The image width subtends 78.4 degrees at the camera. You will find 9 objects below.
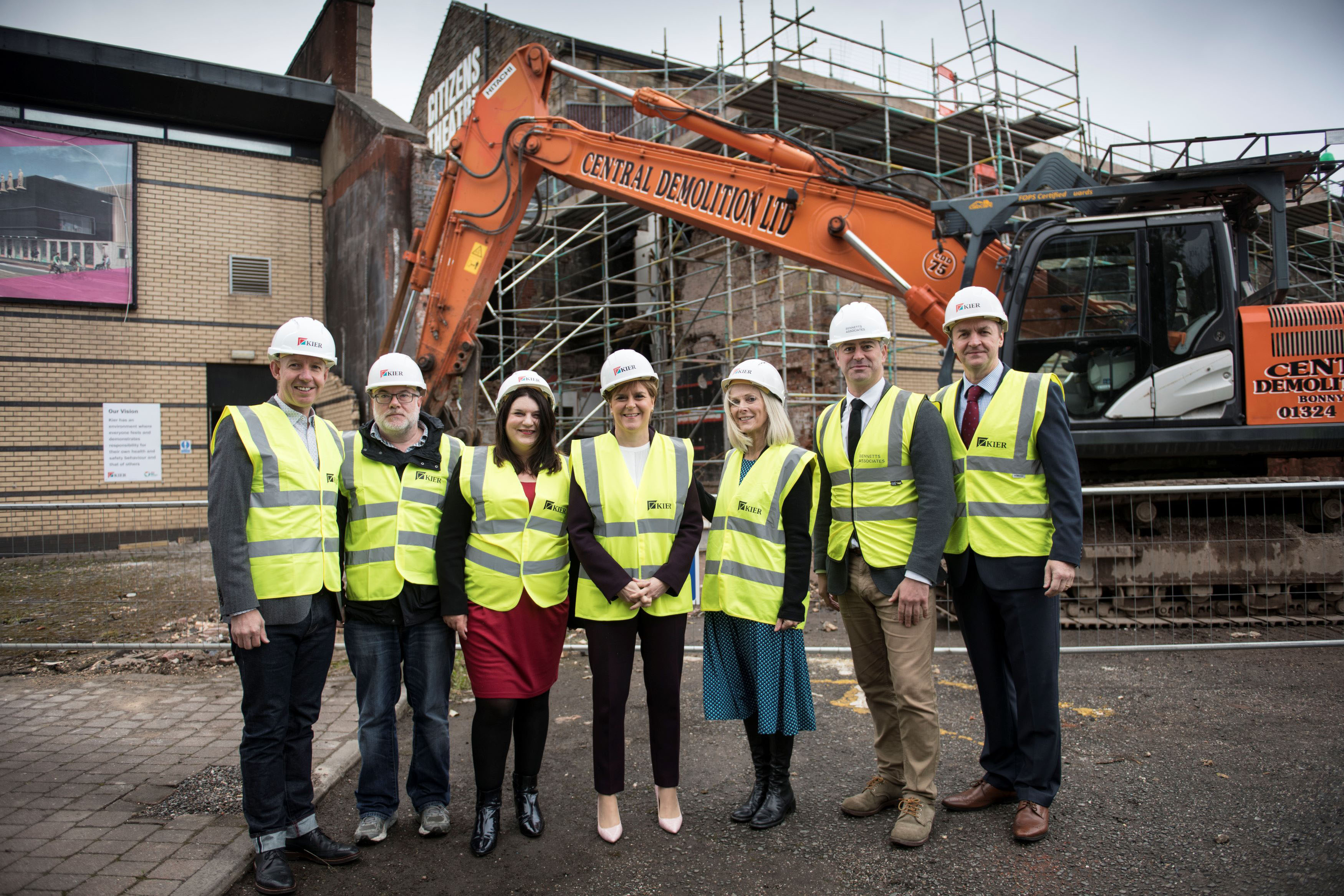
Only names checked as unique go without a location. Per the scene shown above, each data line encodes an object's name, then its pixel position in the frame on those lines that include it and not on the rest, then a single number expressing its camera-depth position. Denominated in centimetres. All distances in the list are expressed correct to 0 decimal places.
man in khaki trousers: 338
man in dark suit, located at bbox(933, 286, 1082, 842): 339
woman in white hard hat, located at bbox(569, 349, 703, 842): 343
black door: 1450
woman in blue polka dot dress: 348
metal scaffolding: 1270
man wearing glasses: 348
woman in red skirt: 345
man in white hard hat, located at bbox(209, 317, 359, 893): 312
